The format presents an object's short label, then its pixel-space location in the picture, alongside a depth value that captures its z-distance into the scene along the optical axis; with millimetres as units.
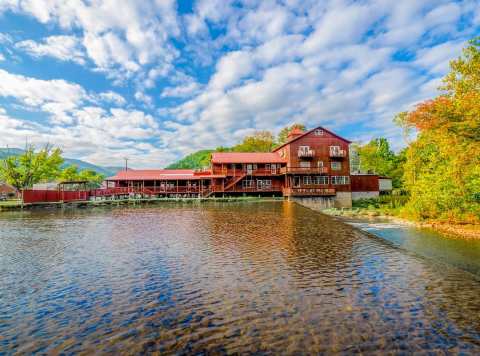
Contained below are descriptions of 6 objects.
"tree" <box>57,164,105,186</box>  62156
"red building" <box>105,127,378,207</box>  43312
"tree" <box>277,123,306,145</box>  68069
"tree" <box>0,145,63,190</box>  41594
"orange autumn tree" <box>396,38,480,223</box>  16938
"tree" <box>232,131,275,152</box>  68938
